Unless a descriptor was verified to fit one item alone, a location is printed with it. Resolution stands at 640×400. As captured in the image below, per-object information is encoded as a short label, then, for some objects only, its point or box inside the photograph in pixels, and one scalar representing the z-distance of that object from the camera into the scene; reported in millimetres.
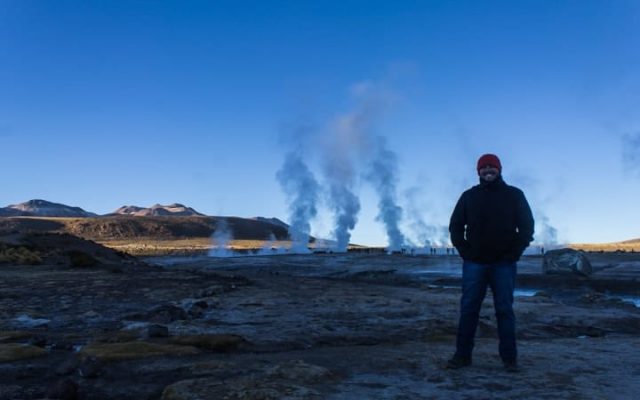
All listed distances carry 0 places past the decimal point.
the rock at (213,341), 6789
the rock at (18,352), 6108
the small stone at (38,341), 7055
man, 5785
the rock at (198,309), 10164
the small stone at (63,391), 4441
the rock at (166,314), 9484
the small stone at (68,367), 5418
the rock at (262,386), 4346
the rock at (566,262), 28453
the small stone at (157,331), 7328
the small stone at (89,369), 5266
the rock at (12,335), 7341
